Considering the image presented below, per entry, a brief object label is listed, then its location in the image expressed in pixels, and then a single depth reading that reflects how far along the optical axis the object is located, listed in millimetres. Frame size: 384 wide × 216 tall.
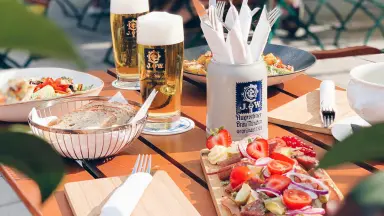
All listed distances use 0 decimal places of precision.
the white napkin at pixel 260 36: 1411
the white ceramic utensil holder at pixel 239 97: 1375
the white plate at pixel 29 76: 1513
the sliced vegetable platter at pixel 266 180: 1150
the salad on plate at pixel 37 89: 1543
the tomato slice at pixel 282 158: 1271
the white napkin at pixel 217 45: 1377
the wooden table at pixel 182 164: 1252
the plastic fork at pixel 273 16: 1462
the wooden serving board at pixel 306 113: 1498
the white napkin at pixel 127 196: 1143
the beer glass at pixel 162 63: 1468
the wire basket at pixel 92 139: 1328
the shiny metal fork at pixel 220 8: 1590
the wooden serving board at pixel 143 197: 1190
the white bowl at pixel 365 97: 1320
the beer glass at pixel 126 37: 1697
